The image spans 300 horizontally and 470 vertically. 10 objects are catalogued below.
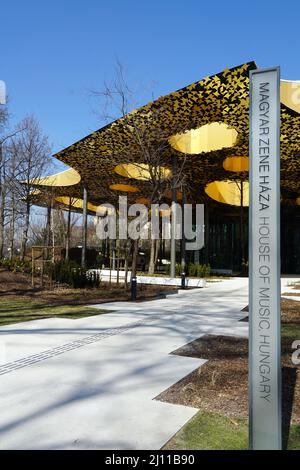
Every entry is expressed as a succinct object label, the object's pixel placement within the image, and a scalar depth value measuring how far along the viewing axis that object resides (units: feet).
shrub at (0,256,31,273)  64.13
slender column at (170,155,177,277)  69.77
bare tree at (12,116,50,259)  80.89
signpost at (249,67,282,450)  9.37
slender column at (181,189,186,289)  78.65
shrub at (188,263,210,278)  80.38
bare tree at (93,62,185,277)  55.72
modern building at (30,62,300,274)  52.95
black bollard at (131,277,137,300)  41.57
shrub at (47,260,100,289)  50.82
